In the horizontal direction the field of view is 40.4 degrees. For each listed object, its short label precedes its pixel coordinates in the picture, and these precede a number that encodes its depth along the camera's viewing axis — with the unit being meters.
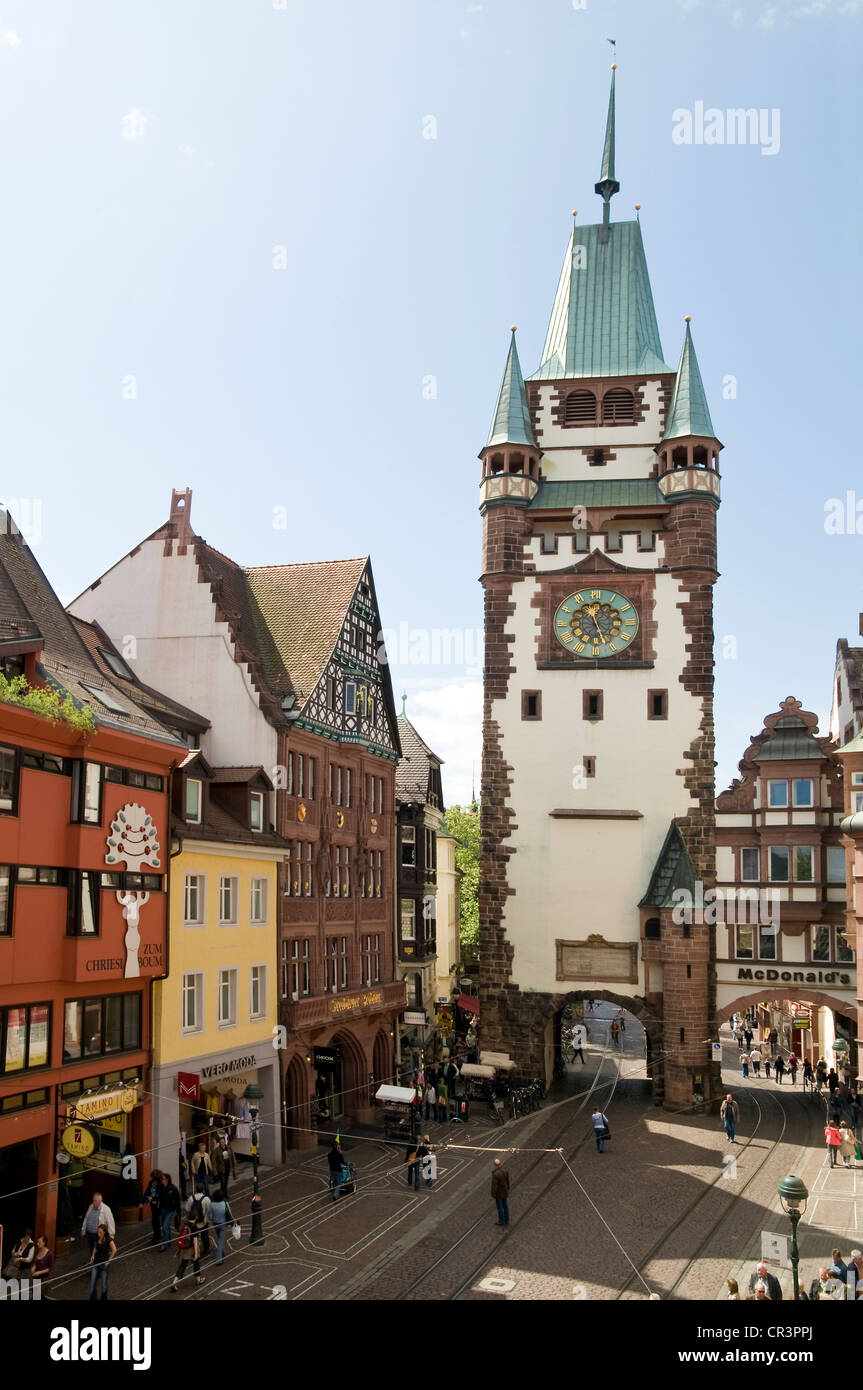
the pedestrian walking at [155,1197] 23.03
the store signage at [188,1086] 26.52
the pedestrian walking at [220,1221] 22.03
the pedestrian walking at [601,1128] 33.19
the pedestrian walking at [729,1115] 34.34
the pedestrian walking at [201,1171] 24.23
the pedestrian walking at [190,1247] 20.47
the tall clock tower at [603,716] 41.59
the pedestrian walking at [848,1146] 31.81
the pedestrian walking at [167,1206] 22.77
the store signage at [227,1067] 28.33
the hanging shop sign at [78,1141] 22.09
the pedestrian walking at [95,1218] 20.36
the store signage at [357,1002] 36.24
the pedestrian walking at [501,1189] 24.66
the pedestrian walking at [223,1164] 25.84
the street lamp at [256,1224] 23.02
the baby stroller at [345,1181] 27.33
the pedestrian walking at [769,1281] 17.09
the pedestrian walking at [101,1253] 19.12
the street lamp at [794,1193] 17.53
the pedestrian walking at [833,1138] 31.22
